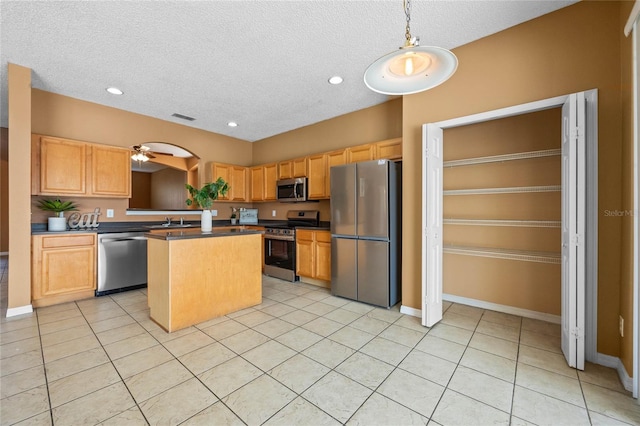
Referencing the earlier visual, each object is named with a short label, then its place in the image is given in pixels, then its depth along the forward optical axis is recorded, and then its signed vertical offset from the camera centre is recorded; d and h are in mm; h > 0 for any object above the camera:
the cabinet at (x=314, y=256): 3986 -694
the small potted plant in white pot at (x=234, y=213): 5824 -13
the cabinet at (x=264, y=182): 5359 +634
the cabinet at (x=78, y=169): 3404 +615
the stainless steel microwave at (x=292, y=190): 4684 +423
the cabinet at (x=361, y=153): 3852 +907
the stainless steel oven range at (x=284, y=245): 4457 -572
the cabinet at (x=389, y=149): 3596 +893
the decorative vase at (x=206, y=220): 3068 -90
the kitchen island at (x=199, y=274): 2572 -671
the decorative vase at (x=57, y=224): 3420 -155
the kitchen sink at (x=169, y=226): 4305 -235
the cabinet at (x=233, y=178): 5238 +724
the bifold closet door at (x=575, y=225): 1915 -90
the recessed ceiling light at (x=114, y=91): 3473 +1647
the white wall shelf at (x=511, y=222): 2722 -107
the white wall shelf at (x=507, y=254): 2730 -460
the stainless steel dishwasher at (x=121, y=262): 3646 -719
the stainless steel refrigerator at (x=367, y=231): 3217 -242
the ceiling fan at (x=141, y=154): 4387 +1012
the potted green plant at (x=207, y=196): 2926 +190
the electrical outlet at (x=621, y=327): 1880 -820
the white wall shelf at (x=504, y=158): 2711 +617
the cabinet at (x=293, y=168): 4777 +842
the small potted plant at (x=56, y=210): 3436 +29
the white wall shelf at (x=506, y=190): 2705 +254
